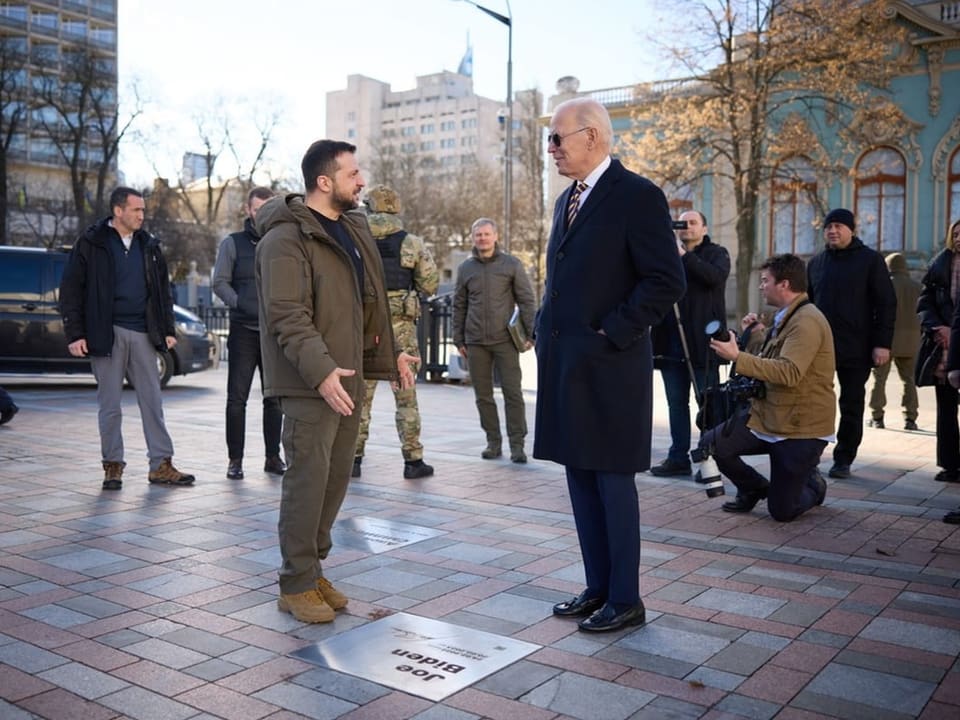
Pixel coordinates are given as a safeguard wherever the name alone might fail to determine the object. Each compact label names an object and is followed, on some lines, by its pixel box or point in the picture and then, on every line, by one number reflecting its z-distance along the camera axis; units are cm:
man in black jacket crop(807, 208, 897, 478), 766
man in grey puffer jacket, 866
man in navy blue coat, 394
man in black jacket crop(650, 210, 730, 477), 759
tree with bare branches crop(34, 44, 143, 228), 4425
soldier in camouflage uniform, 745
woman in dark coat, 730
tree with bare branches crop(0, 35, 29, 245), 3870
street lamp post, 2489
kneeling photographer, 594
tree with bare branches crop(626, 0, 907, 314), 2425
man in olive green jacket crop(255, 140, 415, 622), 400
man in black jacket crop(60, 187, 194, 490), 687
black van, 1395
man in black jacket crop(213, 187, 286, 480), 748
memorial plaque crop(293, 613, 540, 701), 350
